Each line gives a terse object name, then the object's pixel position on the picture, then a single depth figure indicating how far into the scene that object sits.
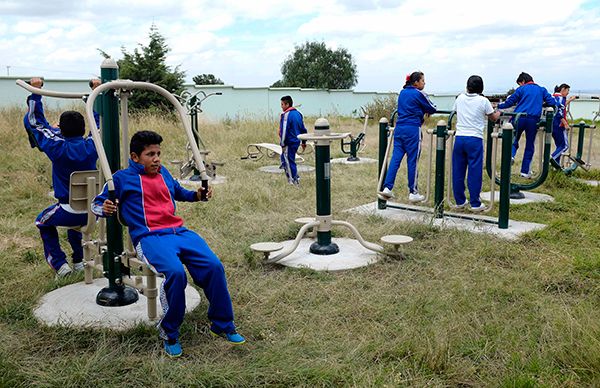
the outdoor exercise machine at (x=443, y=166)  6.11
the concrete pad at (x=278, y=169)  10.80
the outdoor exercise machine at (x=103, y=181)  3.66
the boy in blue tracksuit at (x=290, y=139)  9.43
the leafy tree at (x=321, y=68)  50.00
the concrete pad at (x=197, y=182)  9.46
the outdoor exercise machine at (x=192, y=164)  9.59
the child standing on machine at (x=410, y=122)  7.09
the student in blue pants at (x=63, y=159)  4.46
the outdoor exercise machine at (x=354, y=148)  12.12
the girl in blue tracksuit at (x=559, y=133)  10.06
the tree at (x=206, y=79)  45.76
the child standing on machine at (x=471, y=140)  6.48
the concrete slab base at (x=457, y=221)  6.05
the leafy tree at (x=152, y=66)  17.59
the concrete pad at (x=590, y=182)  8.66
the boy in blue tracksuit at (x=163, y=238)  3.33
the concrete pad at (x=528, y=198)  7.61
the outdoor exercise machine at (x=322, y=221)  5.00
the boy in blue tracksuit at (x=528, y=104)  8.59
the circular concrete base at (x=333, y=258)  5.02
